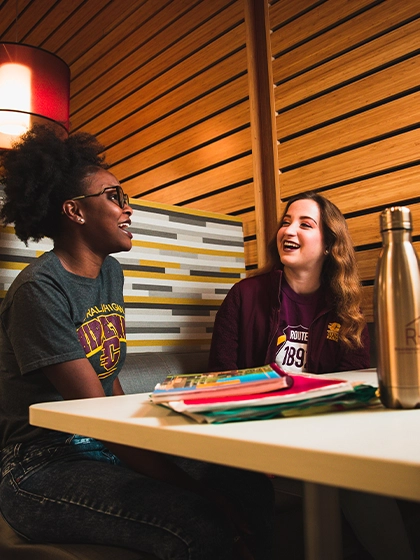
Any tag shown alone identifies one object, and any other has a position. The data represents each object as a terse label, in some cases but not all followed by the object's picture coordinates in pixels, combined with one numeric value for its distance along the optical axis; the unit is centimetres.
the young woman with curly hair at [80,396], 114
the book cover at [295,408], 77
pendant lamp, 327
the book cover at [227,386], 87
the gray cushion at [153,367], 228
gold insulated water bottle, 83
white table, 52
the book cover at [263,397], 78
